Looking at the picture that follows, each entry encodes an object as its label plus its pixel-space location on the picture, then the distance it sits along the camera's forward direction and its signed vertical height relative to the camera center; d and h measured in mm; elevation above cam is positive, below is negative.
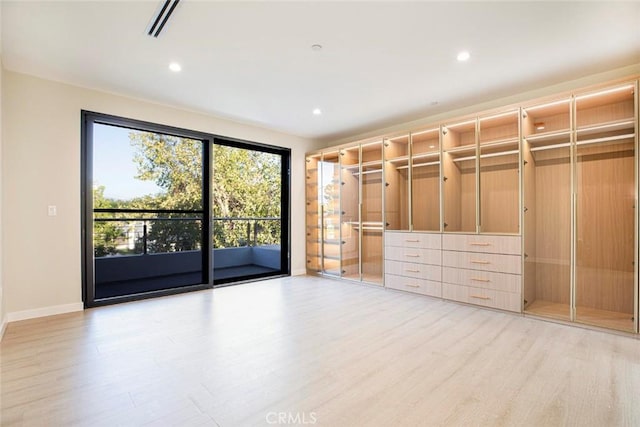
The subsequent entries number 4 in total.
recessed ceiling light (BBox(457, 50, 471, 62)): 3023 +1607
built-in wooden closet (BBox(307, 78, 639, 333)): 3272 +85
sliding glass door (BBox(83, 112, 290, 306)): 4285 +132
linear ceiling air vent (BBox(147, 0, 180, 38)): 2301 +1615
